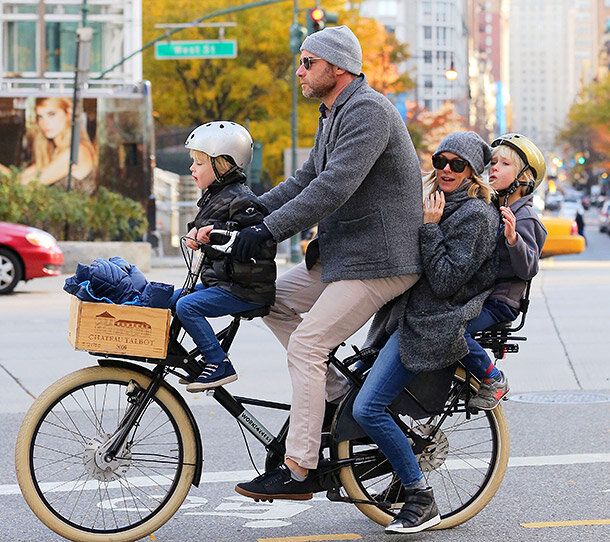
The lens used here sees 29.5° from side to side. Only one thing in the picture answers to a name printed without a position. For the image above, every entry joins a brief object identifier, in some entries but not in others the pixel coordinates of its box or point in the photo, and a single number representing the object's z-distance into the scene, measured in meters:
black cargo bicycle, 4.65
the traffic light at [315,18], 24.98
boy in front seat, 4.56
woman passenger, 4.61
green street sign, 29.28
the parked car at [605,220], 55.19
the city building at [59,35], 37.94
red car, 17.19
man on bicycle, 4.42
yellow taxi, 23.45
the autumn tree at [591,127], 90.75
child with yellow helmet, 4.73
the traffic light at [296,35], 28.22
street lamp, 45.65
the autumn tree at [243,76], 40.66
